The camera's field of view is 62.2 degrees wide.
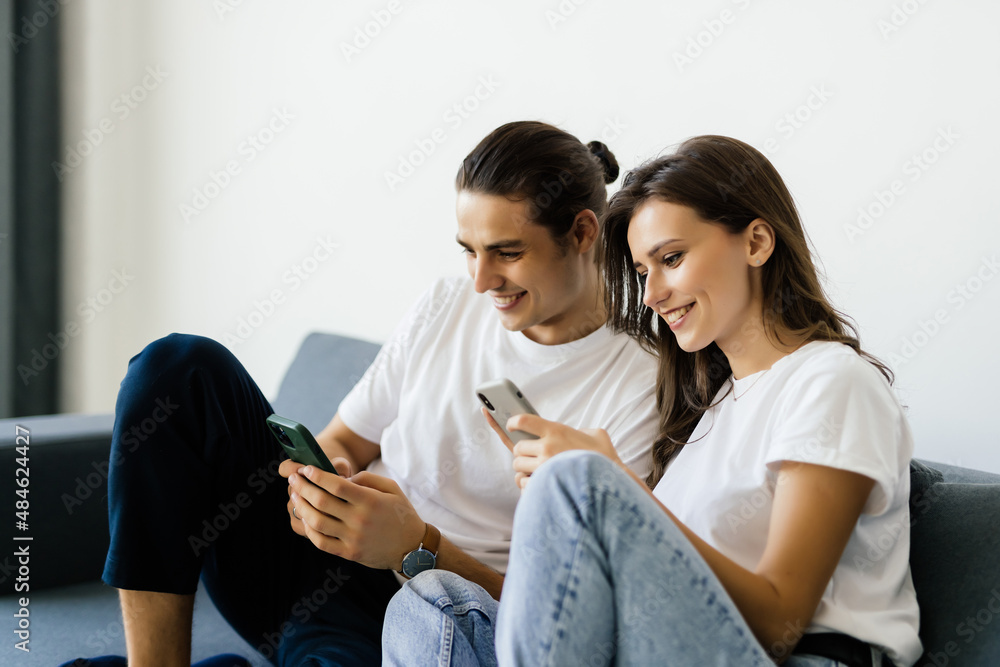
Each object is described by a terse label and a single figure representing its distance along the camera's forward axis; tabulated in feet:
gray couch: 3.06
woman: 2.61
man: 3.72
